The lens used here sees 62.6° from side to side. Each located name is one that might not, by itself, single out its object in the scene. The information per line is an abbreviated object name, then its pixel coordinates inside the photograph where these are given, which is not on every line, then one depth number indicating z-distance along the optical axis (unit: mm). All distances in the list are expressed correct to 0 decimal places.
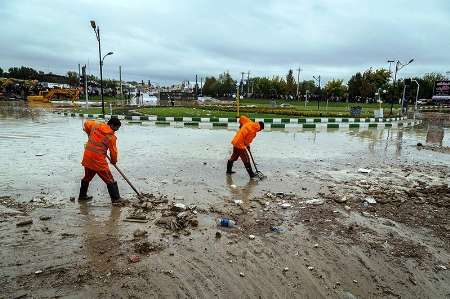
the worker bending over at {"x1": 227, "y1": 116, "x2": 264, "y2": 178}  7461
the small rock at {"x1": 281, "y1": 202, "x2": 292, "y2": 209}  5691
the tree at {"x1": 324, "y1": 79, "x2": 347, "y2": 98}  61584
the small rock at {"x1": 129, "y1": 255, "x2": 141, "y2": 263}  3828
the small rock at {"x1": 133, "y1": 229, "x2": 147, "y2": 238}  4452
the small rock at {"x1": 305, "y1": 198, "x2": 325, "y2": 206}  5875
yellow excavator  41594
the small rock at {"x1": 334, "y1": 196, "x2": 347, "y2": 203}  5973
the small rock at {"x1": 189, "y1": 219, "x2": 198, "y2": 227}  4840
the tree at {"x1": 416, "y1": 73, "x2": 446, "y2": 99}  66125
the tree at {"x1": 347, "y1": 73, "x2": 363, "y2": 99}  62191
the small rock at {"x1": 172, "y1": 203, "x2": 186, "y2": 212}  5383
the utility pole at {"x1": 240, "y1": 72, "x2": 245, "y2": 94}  78844
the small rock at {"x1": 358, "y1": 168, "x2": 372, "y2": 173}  8312
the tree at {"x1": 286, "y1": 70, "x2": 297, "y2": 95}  73250
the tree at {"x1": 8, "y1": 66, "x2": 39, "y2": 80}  69375
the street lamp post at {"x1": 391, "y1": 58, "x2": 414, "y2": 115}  28234
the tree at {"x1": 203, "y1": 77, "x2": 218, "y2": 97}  80875
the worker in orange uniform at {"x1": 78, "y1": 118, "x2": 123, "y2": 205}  5492
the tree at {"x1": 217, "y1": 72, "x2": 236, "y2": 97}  78938
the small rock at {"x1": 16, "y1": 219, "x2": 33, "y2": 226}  4708
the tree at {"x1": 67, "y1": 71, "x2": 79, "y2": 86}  70500
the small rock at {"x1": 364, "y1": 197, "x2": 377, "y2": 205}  5920
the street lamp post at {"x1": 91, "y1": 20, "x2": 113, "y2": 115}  20175
